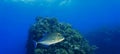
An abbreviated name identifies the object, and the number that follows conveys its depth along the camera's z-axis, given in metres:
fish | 2.13
